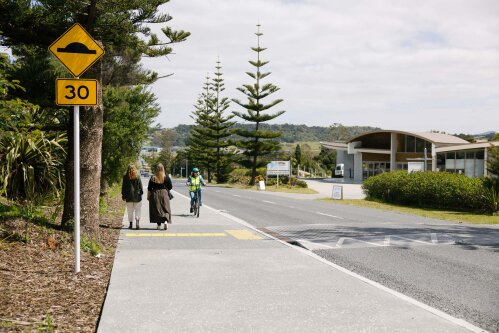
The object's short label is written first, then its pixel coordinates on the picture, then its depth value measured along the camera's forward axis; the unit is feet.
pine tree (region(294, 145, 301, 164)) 340.39
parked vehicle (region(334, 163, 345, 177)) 265.13
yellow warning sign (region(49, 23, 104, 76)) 23.88
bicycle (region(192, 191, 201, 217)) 55.11
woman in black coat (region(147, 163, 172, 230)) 42.45
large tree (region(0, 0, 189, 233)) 30.58
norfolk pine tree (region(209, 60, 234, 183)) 223.92
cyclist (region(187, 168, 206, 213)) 54.75
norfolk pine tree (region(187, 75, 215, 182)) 227.20
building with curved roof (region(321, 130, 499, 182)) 134.62
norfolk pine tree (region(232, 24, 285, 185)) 179.32
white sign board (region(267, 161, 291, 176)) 167.84
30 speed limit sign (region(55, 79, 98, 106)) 23.70
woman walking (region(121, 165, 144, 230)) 42.70
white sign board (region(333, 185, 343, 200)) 102.73
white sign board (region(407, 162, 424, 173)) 113.29
